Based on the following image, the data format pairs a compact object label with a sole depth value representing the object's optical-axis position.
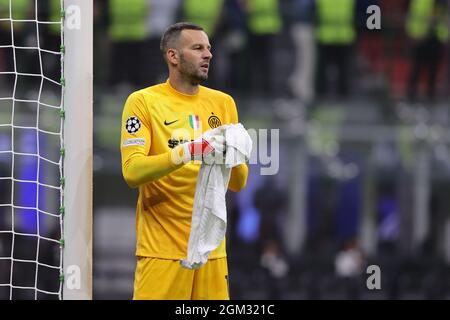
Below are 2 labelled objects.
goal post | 11.34
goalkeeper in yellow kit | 10.96
